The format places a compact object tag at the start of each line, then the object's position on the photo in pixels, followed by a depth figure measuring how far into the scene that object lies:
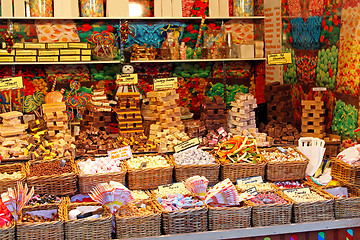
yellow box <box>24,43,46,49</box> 6.25
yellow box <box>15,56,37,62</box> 6.24
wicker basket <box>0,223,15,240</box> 3.04
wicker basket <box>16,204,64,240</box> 3.09
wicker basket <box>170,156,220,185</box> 4.18
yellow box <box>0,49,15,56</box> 6.18
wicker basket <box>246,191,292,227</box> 3.43
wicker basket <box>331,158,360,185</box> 3.95
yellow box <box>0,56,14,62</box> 6.18
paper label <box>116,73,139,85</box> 5.64
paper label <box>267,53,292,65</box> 5.66
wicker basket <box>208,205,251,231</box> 3.37
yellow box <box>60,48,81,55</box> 6.29
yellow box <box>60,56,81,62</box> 6.31
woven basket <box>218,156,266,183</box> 4.25
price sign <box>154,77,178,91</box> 5.26
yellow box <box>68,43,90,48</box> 6.32
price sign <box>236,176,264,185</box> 4.22
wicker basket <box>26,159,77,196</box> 3.88
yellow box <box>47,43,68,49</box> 6.26
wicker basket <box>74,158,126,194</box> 3.97
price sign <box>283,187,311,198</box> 3.77
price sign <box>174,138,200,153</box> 4.42
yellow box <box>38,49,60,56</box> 6.27
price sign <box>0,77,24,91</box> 4.91
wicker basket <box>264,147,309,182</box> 4.29
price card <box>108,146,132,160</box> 4.40
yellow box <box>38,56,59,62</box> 6.28
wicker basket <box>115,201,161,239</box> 3.23
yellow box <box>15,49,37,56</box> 6.23
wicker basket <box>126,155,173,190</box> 4.07
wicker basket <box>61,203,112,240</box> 3.15
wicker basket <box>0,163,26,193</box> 3.84
